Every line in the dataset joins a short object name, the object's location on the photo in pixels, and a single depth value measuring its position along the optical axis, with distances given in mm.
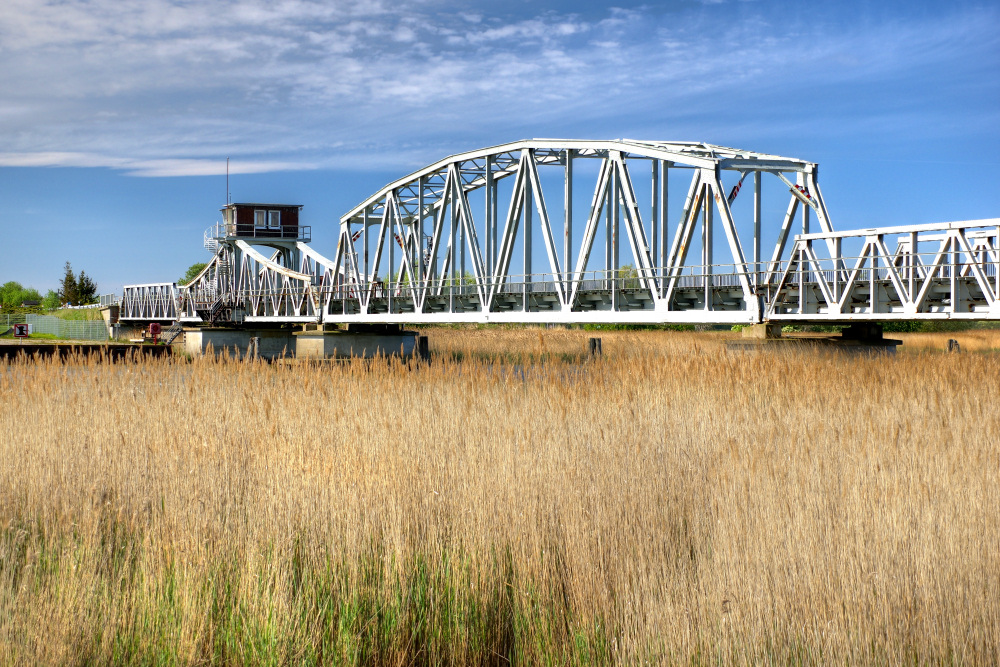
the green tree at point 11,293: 144975
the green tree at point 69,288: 140125
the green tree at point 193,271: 144500
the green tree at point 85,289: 138025
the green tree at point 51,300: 140625
